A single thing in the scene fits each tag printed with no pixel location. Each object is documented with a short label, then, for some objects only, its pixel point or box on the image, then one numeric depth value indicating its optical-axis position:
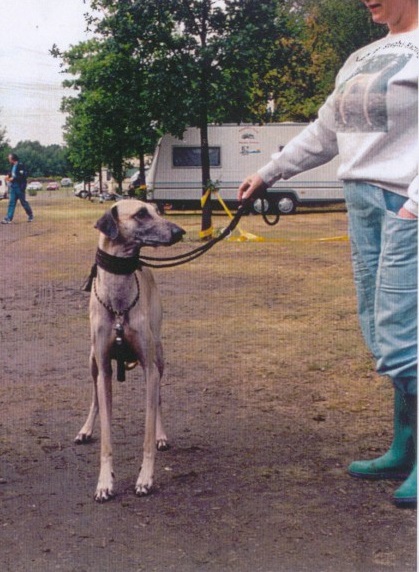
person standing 2.91
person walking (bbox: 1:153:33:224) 21.30
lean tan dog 3.52
